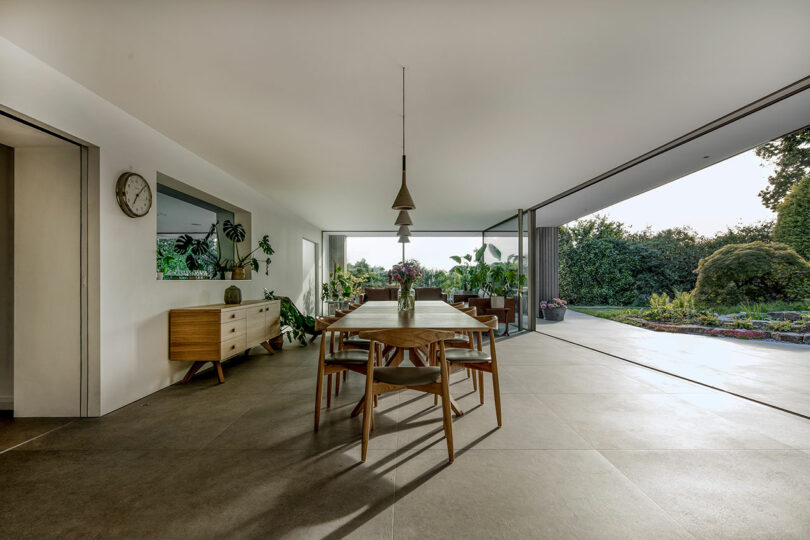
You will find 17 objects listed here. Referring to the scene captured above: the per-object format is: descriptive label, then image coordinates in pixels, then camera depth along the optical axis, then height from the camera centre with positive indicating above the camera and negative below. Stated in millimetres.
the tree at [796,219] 4344 +671
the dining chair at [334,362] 2391 -667
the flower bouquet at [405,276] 3162 -40
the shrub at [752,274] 4949 -86
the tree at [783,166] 4262 +1371
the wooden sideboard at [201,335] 3391 -630
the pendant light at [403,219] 4081 +646
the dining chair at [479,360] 2366 -660
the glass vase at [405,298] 3251 -265
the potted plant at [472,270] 7961 +36
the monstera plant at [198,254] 3904 +242
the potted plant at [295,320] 5527 -803
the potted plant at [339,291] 9633 -541
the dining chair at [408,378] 1980 -675
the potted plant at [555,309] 8578 -1005
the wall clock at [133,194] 2854 +706
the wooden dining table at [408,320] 2332 -390
